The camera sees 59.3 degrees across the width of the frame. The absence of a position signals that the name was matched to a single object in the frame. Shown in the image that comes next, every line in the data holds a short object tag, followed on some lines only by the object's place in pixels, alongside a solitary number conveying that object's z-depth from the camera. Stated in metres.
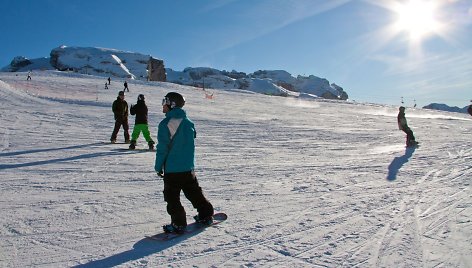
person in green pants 11.14
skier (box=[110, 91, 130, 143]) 12.09
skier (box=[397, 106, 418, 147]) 12.91
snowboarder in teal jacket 4.54
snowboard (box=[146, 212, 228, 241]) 4.40
